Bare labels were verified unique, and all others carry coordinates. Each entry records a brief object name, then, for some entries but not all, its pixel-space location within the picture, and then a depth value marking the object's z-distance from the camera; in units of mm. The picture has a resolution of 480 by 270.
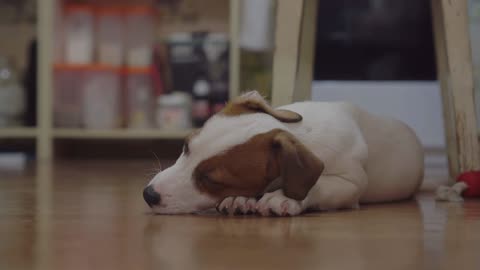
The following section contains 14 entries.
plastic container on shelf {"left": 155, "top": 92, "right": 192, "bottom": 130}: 3238
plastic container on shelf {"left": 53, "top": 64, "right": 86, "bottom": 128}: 3324
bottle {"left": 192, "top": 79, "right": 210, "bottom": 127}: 3283
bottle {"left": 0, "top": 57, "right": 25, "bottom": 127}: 3303
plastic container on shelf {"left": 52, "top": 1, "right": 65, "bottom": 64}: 3238
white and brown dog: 1189
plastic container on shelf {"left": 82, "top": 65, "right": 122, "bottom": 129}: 3328
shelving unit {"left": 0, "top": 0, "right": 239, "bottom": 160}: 3146
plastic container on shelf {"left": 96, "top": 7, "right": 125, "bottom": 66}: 3375
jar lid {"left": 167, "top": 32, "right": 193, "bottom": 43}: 3373
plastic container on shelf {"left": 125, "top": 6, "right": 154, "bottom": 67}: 3408
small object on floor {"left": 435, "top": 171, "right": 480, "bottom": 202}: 1552
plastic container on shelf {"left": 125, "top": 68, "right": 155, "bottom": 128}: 3355
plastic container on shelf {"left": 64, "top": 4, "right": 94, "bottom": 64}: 3326
